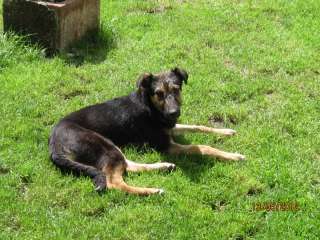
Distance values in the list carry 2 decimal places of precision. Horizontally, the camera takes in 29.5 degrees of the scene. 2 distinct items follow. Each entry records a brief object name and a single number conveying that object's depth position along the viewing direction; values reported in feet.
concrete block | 32.04
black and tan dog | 22.40
